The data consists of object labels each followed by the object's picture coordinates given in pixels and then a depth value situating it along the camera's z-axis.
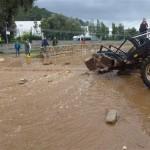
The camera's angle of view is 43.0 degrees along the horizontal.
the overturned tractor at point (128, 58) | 5.04
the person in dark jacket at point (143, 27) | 6.30
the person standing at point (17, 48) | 15.11
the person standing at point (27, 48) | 14.02
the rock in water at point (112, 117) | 3.86
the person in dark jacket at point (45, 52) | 11.89
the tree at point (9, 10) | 19.77
